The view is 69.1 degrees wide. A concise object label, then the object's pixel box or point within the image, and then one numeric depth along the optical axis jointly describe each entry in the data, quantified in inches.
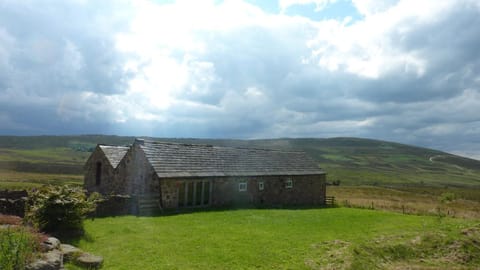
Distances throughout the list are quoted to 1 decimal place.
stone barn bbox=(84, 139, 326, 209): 1004.6
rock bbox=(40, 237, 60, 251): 368.7
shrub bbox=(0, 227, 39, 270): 295.1
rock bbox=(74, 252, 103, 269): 398.0
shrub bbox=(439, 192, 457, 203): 1757.1
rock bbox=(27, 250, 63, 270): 314.5
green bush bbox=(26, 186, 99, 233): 525.2
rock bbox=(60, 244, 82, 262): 400.7
